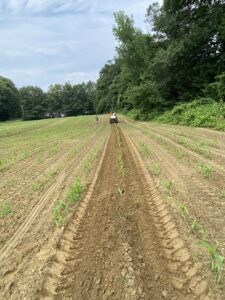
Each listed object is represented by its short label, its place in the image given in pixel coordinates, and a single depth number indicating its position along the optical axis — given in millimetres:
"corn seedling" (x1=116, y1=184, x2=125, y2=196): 6090
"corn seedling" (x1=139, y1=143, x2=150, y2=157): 10554
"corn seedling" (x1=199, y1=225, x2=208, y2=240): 4014
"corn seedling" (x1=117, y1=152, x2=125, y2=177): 7886
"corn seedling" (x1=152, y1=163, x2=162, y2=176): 7608
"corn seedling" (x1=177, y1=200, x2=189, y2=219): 4761
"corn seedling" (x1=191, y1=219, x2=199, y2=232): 4247
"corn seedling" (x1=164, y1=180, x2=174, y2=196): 6167
